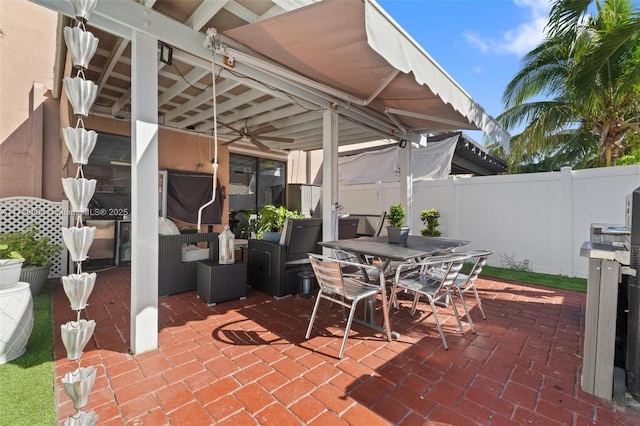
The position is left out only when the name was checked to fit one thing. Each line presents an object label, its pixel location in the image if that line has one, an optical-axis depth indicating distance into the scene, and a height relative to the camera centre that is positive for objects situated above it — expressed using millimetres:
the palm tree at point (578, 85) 5328 +2801
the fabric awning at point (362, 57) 2369 +1647
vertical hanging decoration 1176 +86
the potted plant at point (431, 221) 6719 -233
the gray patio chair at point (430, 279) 2958 -805
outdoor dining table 3105 -460
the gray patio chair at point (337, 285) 2803 -781
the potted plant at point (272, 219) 4924 -180
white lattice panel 4668 -202
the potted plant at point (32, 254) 4004 -712
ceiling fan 5926 +1517
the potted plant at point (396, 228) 3932 -234
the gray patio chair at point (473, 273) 3295 -707
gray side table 3891 -1014
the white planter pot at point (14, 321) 2400 -987
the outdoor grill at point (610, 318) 2096 -785
